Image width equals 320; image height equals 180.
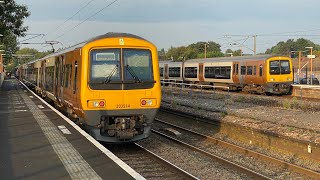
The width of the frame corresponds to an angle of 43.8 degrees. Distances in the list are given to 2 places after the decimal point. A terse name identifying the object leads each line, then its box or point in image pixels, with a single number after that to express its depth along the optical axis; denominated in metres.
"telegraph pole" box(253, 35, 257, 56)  52.33
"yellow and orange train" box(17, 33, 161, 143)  10.34
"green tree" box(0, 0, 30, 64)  34.91
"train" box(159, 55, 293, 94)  28.97
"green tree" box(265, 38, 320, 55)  117.01
